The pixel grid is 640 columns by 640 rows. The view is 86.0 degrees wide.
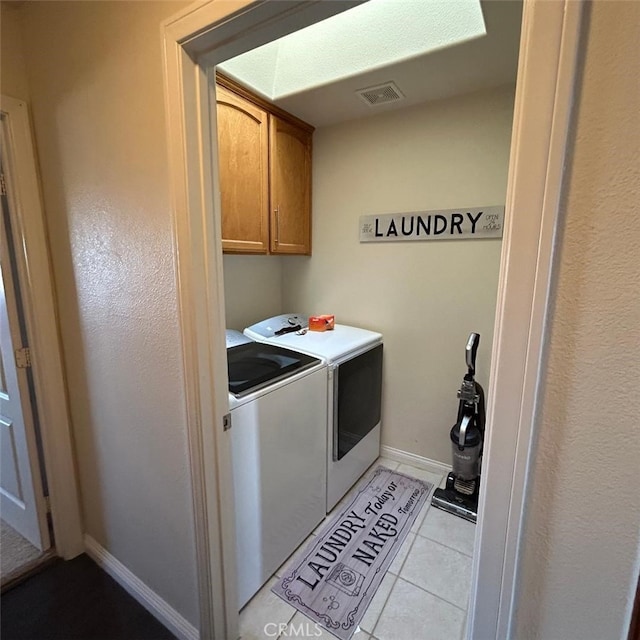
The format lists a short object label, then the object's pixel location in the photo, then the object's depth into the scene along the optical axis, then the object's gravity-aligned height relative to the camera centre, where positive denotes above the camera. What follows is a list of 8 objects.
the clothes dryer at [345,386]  1.86 -0.73
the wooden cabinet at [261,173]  1.74 +0.49
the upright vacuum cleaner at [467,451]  1.90 -1.09
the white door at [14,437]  1.49 -0.86
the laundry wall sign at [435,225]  1.93 +0.22
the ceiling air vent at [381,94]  1.79 +0.89
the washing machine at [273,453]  1.35 -0.83
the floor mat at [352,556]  1.46 -1.45
